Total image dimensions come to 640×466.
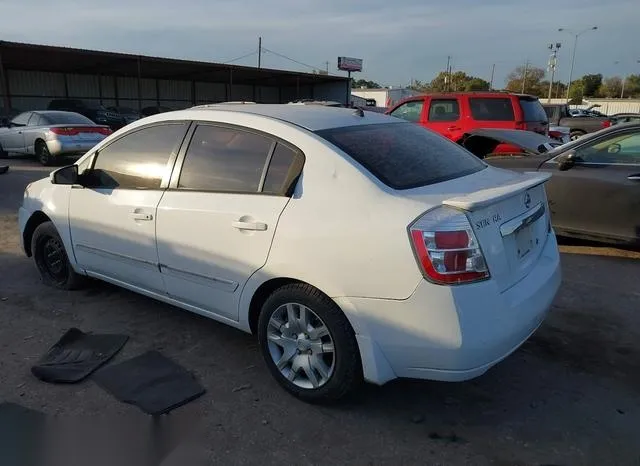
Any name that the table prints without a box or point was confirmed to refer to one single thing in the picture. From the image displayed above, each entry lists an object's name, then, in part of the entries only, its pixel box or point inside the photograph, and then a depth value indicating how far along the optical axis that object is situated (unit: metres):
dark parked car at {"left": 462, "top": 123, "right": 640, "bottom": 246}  5.61
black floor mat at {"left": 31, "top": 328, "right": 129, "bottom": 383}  3.32
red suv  10.47
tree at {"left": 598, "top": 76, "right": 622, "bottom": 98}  87.75
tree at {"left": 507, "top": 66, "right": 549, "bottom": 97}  81.94
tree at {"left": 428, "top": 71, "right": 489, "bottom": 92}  76.64
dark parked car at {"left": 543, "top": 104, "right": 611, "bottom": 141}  21.22
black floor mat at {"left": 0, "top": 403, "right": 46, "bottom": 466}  2.61
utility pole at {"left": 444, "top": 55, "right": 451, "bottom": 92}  78.31
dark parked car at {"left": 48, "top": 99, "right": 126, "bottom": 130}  22.23
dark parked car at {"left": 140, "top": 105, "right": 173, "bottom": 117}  27.47
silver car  13.39
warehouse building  27.37
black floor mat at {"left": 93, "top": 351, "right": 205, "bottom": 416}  3.04
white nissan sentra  2.57
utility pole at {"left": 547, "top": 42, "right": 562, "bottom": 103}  65.66
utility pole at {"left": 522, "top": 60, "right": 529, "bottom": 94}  78.49
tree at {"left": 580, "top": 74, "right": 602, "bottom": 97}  88.44
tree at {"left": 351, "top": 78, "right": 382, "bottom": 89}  119.22
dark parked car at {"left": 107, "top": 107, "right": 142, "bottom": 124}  23.28
